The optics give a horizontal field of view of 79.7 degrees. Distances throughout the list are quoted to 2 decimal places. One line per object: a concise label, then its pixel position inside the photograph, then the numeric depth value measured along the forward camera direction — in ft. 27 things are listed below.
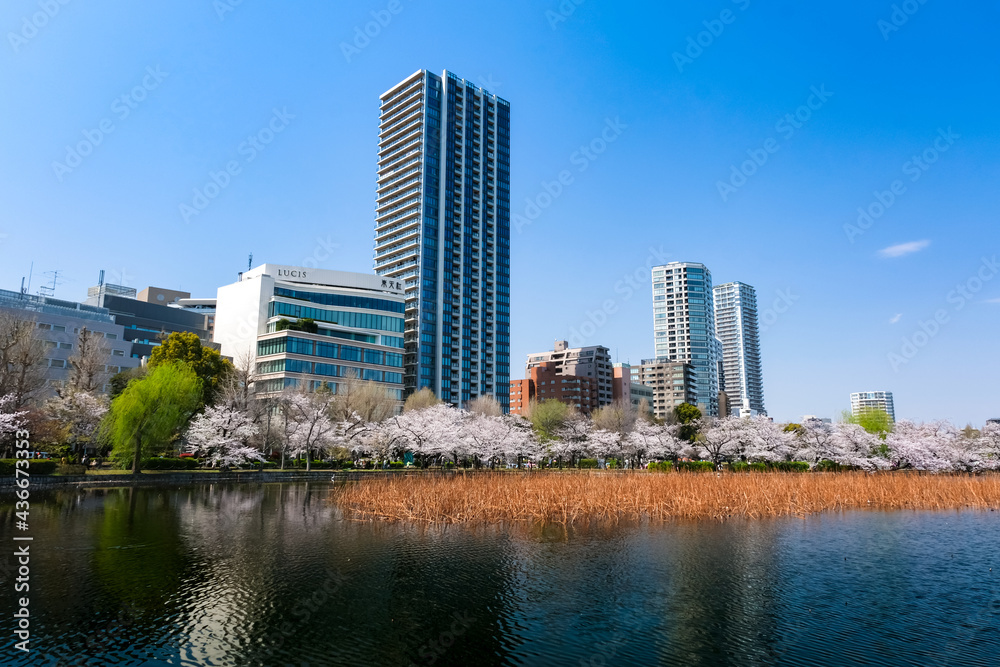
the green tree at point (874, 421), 275.30
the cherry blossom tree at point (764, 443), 241.55
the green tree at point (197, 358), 220.02
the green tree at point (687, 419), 290.52
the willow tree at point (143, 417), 157.99
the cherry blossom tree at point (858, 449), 228.22
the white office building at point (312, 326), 306.55
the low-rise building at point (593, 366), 604.41
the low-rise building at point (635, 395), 641.98
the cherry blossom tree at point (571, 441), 287.07
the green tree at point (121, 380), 206.69
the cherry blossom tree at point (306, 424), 215.51
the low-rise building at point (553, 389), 565.53
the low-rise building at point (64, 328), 311.47
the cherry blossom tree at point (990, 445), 241.55
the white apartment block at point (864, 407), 303.07
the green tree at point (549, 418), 310.65
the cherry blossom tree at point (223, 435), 182.80
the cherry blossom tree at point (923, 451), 228.43
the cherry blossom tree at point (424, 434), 227.20
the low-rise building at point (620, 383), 621.31
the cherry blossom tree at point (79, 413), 173.17
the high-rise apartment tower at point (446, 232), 441.68
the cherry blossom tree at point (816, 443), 238.27
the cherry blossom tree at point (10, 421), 132.36
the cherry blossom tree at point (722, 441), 243.81
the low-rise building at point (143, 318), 424.46
